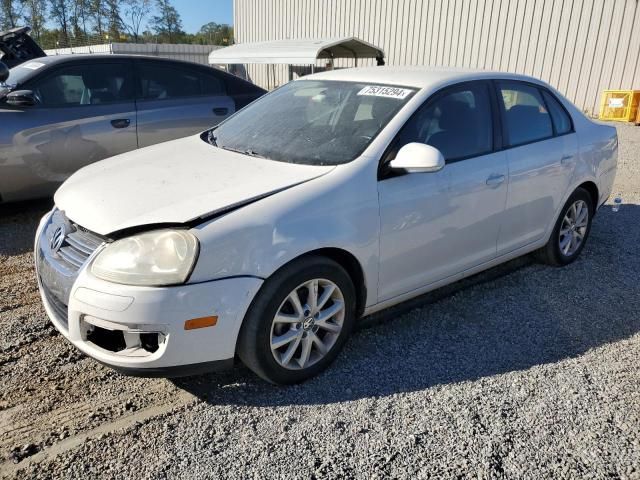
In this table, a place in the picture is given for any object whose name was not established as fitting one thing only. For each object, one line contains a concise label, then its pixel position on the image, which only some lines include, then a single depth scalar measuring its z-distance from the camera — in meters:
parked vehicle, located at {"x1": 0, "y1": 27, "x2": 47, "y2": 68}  7.64
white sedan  2.41
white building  12.14
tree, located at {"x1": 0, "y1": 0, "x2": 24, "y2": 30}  54.19
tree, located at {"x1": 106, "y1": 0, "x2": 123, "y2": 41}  61.25
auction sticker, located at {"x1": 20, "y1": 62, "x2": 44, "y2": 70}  5.20
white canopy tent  13.38
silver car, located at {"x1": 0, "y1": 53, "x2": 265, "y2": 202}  4.87
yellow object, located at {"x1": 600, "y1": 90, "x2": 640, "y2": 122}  11.52
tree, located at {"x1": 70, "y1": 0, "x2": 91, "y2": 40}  59.73
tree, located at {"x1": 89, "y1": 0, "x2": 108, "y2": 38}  60.19
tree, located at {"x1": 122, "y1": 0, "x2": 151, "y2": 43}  62.72
